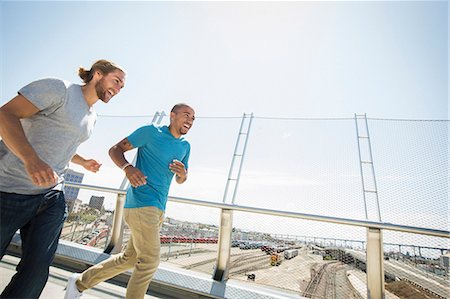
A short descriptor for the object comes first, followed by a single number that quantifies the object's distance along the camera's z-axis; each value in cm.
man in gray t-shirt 97
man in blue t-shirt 158
